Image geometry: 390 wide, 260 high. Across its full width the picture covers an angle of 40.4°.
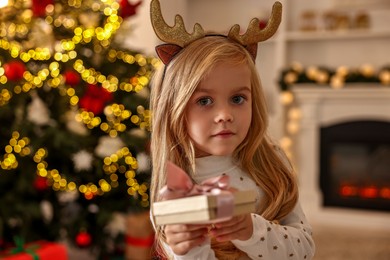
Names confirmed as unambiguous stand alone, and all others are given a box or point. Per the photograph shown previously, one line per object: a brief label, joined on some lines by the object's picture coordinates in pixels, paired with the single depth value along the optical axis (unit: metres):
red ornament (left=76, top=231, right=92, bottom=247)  2.51
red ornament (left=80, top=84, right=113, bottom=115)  2.35
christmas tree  2.37
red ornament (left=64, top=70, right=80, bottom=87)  2.32
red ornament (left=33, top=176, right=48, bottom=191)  2.40
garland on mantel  4.10
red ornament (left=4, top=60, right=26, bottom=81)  2.17
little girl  0.73
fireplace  4.21
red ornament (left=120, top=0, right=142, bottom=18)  2.36
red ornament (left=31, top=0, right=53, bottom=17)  2.19
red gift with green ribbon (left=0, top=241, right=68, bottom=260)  1.93
